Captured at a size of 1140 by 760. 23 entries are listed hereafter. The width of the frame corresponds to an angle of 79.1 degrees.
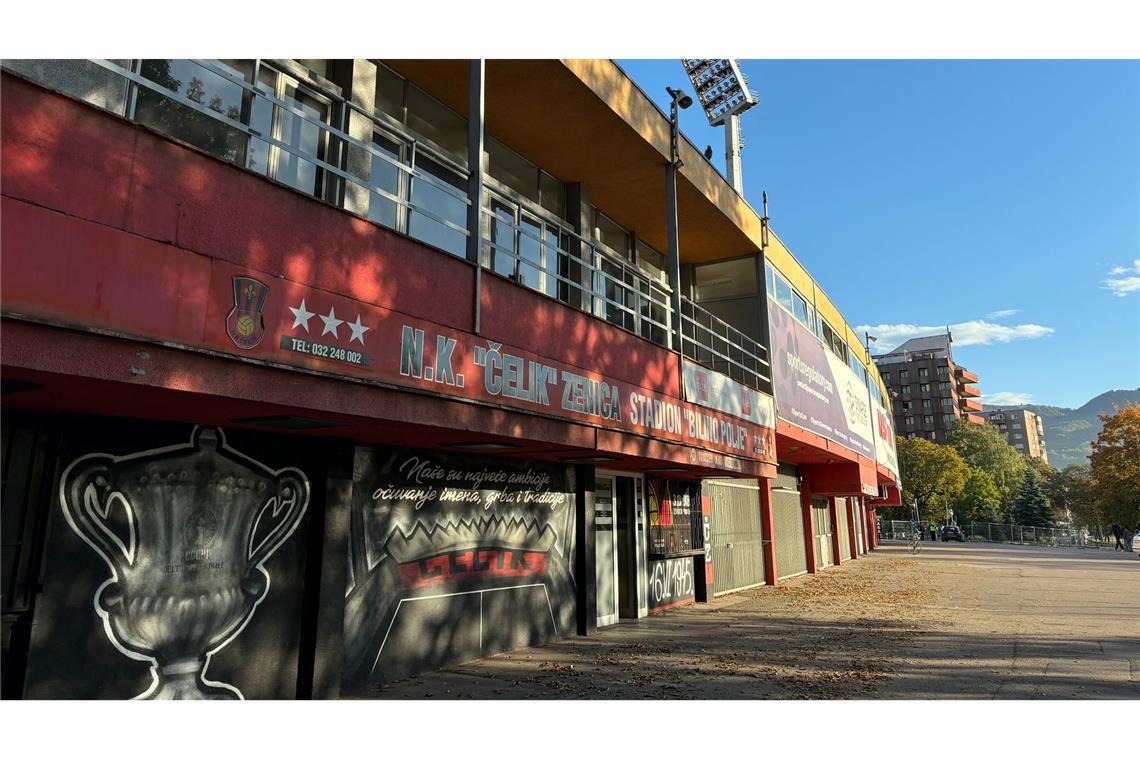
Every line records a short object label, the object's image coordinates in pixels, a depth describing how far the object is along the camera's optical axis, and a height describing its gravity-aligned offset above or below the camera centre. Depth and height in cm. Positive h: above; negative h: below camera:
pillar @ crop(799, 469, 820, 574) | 2391 -22
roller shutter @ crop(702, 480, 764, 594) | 1675 -51
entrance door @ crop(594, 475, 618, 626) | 1227 -61
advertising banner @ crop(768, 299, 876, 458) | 1727 +370
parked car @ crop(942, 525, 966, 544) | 6109 -181
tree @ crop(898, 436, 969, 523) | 7012 +402
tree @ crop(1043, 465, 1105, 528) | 6788 +171
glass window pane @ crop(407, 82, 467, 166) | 969 +564
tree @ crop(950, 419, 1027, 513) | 9706 +838
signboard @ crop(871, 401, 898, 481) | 3139 +363
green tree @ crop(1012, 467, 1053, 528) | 7762 +47
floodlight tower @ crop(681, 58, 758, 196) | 2600 +1667
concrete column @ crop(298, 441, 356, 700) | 673 -67
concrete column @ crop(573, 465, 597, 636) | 1129 -67
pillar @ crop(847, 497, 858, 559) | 3425 -98
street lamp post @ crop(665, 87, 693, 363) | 1154 +551
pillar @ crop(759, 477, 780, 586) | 1944 -60
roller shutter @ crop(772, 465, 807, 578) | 2139 -33
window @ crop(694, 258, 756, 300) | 1736 +592
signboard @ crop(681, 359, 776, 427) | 1185 +225
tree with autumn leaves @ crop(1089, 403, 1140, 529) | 4541 +307
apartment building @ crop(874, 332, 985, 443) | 11962 +2118
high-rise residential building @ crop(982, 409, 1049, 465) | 17725 +2187
